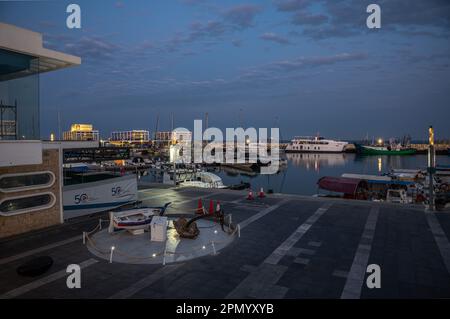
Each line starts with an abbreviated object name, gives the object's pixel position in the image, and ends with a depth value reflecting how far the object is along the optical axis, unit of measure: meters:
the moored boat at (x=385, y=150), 143.38
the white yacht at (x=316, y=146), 144.50
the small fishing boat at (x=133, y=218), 14.38
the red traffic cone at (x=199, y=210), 18.84
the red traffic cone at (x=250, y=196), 23.42
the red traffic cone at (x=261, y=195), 24.17
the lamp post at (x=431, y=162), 18.16
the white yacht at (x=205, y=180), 42.56
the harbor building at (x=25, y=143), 13.00
